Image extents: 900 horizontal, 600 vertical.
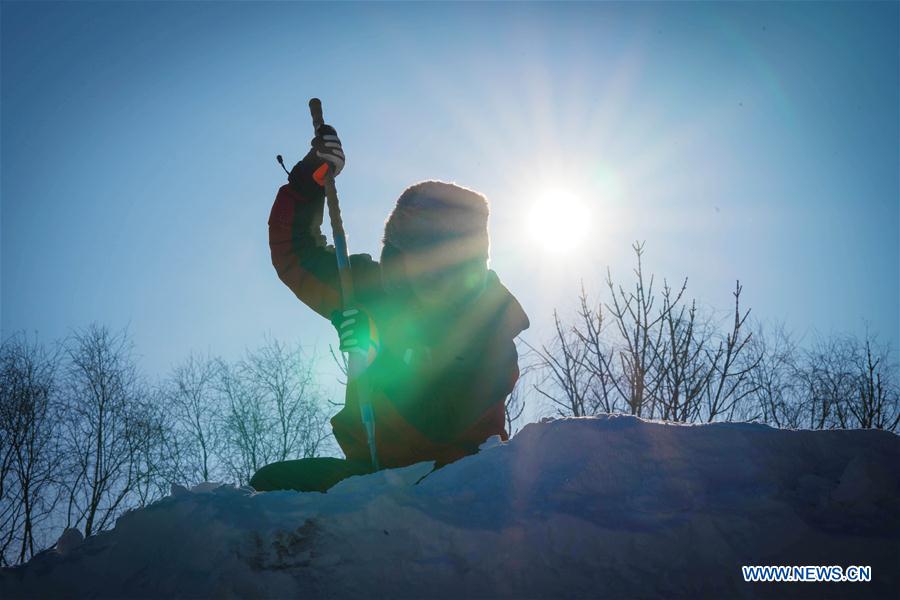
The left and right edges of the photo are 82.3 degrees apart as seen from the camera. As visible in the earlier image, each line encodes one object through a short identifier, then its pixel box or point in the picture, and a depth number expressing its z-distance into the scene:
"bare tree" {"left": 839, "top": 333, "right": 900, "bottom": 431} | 9.30
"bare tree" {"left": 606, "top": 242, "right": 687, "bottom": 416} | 6.72
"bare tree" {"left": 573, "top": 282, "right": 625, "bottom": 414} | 6.95
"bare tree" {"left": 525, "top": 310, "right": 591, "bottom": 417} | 7.45
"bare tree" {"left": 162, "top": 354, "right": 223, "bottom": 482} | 15.82
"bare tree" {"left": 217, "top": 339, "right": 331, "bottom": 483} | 17.06
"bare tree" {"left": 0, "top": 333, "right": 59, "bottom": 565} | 12.40
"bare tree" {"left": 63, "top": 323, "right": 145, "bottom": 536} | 13.43
